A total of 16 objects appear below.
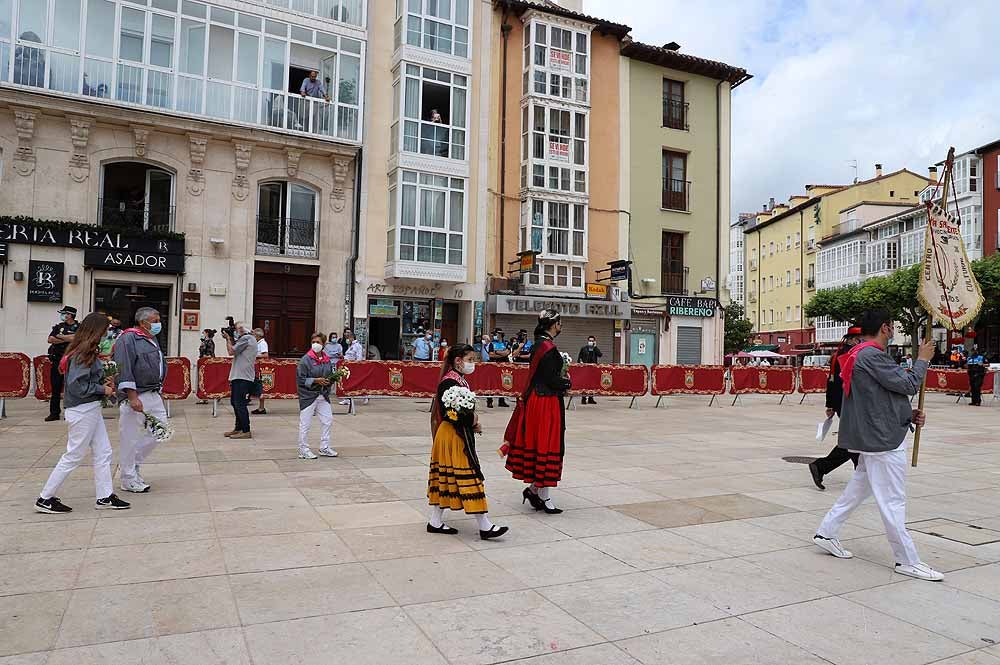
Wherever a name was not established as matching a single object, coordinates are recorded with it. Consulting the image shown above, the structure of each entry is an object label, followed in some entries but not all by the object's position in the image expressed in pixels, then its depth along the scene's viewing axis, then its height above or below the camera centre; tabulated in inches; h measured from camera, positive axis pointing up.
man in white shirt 563.9 -3.4
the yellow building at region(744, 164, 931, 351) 2355.6 +410.4
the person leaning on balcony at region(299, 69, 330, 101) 901.8 +322.4
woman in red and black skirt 258.2 -26.3
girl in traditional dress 220.4 -35.1
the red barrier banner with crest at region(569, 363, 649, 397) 724.0 -25.4
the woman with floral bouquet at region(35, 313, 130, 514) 246.7 -24.6
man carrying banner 201.6 -19.7
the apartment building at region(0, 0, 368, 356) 764.6 +209.5
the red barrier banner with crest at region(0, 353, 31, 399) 528.7 -24.2
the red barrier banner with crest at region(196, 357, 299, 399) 595.2 -25.2
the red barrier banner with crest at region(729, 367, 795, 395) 827.4 -25.5
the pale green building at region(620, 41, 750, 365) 1160.8 +258.7
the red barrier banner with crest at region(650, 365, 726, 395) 768.9 -25.3
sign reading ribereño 1170.9 +81.5
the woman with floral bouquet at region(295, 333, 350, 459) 382.6 -21.7
